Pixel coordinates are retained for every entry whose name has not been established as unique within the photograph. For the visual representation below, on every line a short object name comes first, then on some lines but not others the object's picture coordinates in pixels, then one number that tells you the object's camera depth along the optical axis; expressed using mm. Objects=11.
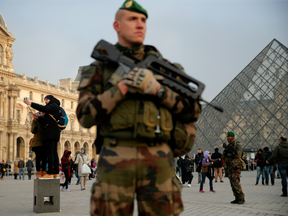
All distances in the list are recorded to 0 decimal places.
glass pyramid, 41844
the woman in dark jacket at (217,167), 18231
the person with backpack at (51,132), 6488
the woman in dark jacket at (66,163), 14372
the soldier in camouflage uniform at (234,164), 8758
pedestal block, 6621
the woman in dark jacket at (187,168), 15153
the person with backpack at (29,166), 26828
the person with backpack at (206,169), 12242
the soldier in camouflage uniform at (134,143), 2152
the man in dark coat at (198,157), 16303
